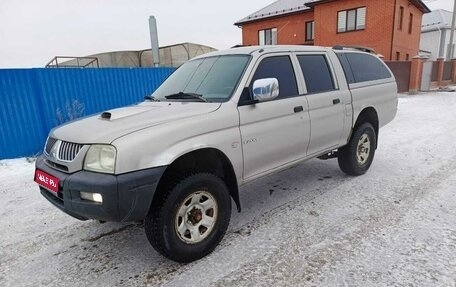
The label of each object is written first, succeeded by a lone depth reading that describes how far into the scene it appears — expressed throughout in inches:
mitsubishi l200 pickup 97.7
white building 1589.1
